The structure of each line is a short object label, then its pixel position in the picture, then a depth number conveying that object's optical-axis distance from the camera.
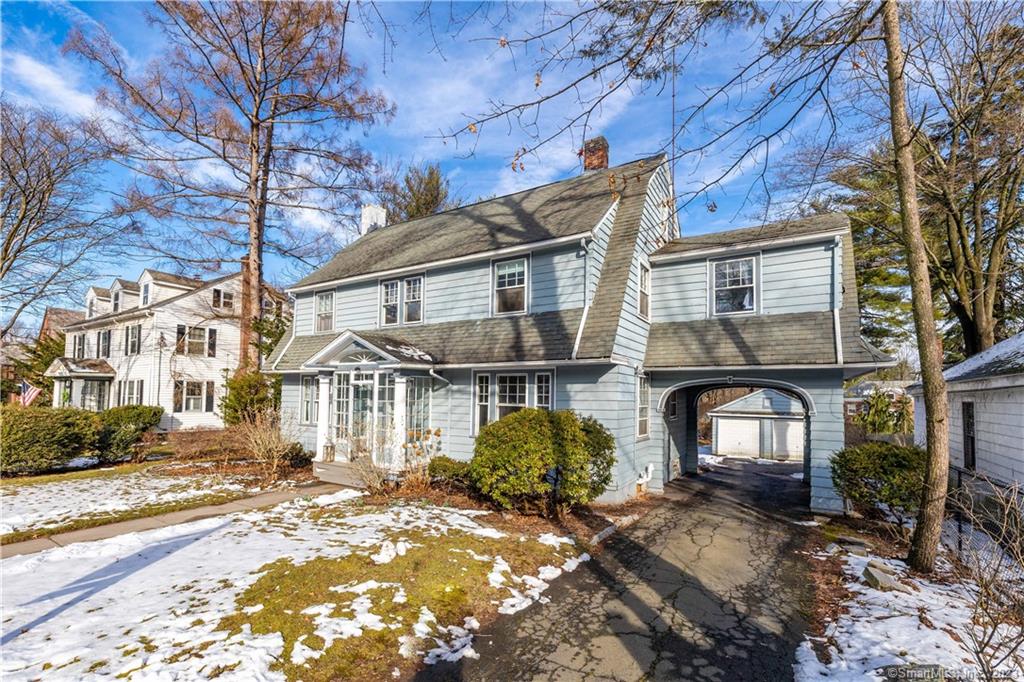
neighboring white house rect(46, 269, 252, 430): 23.86
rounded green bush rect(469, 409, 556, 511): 8.57
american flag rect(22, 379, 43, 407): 28.53
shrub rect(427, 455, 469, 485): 10.52
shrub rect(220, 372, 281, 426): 16.64
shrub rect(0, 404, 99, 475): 12.23
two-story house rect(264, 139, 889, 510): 10.05
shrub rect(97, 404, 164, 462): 14.70
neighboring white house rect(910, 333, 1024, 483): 9.49
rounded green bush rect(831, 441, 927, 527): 7.94
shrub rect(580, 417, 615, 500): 9.06
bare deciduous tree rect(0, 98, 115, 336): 19.12
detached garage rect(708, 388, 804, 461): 20.05
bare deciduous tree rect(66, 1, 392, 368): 16.50
